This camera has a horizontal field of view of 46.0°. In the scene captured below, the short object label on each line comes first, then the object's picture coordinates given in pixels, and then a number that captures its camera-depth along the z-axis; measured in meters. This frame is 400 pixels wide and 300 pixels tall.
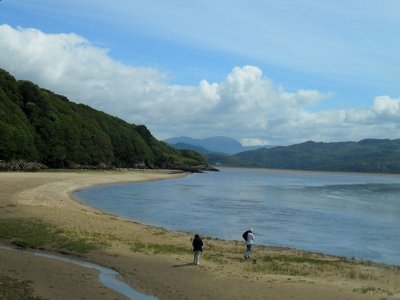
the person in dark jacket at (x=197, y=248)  25.60
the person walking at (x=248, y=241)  29.09
